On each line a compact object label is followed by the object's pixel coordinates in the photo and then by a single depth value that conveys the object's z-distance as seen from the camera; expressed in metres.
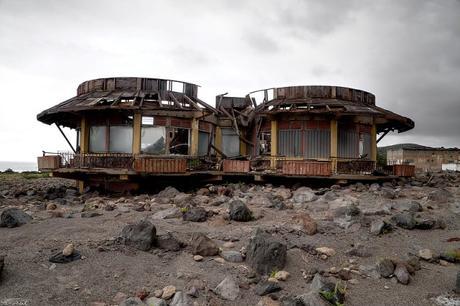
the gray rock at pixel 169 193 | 14.74
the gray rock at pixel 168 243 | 7.77
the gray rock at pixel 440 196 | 12.85
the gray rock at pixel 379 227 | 9.19
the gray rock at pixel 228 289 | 6.14
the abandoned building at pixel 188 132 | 17.34
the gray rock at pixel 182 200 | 12.49
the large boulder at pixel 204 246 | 7.52
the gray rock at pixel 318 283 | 6.31
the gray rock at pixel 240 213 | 10.18
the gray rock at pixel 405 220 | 9.78
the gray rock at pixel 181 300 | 5.83
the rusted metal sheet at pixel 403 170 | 19.78
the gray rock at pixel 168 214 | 10.62
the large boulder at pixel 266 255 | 6.99
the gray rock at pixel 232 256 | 7.38
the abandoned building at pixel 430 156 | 48.38
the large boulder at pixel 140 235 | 7.73
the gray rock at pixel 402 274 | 6.89
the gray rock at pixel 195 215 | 10.16
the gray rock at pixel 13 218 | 9.62
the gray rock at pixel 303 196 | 13.30
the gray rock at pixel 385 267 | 7.09
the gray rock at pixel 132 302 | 5.65
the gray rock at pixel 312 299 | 5.75
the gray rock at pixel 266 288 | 6.25
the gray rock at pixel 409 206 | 11.37
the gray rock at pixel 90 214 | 10.83
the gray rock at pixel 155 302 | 5.82
